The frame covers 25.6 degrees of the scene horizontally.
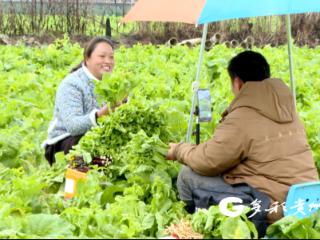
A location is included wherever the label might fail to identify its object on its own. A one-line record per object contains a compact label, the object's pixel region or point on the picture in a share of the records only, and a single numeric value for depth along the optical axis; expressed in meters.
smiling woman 5.71
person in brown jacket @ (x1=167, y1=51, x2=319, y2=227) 4.30
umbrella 4.47
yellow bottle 4.86
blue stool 4.11
